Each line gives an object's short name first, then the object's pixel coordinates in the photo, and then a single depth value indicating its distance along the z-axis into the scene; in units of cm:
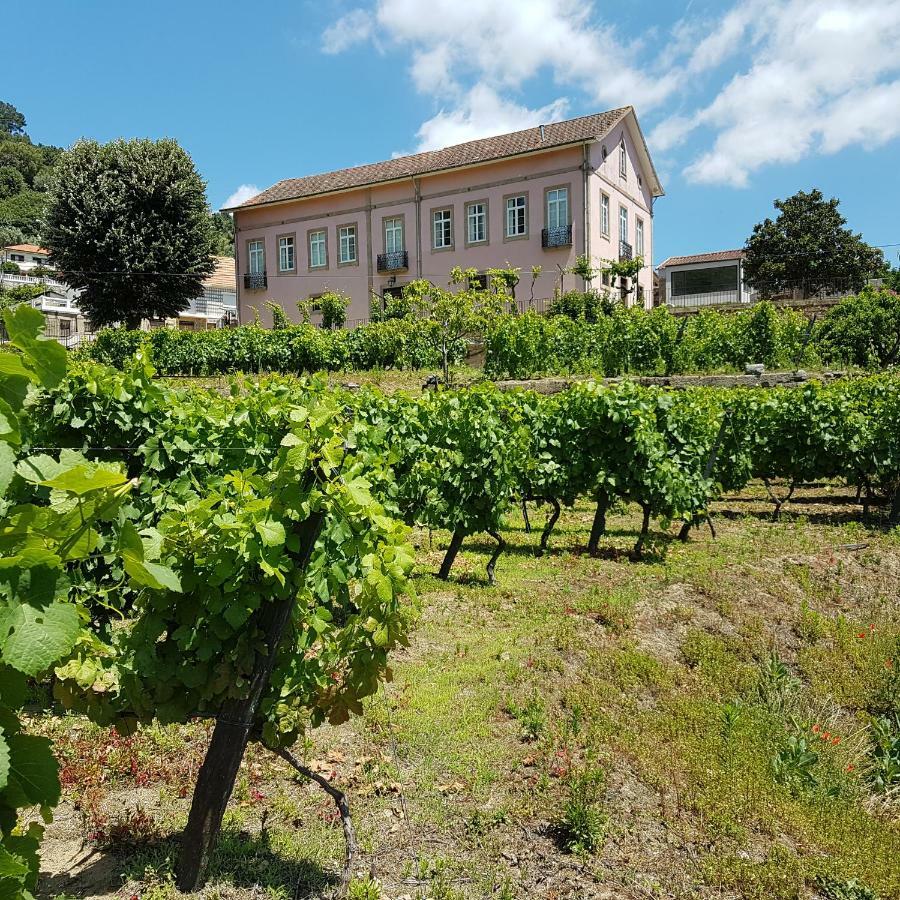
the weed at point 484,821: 414
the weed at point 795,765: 513
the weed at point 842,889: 398
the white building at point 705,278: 4844
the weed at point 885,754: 568
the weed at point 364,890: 340
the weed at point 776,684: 623
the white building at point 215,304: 6238
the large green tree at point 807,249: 4419
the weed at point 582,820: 407
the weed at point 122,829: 364
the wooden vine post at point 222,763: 315
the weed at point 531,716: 513
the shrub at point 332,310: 2955
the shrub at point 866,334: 2131
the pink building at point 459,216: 2997
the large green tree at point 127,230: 3178
